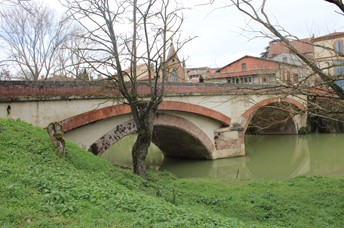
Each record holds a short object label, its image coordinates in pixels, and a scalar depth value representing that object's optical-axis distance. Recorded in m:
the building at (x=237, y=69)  27.77
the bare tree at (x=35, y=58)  22.05
